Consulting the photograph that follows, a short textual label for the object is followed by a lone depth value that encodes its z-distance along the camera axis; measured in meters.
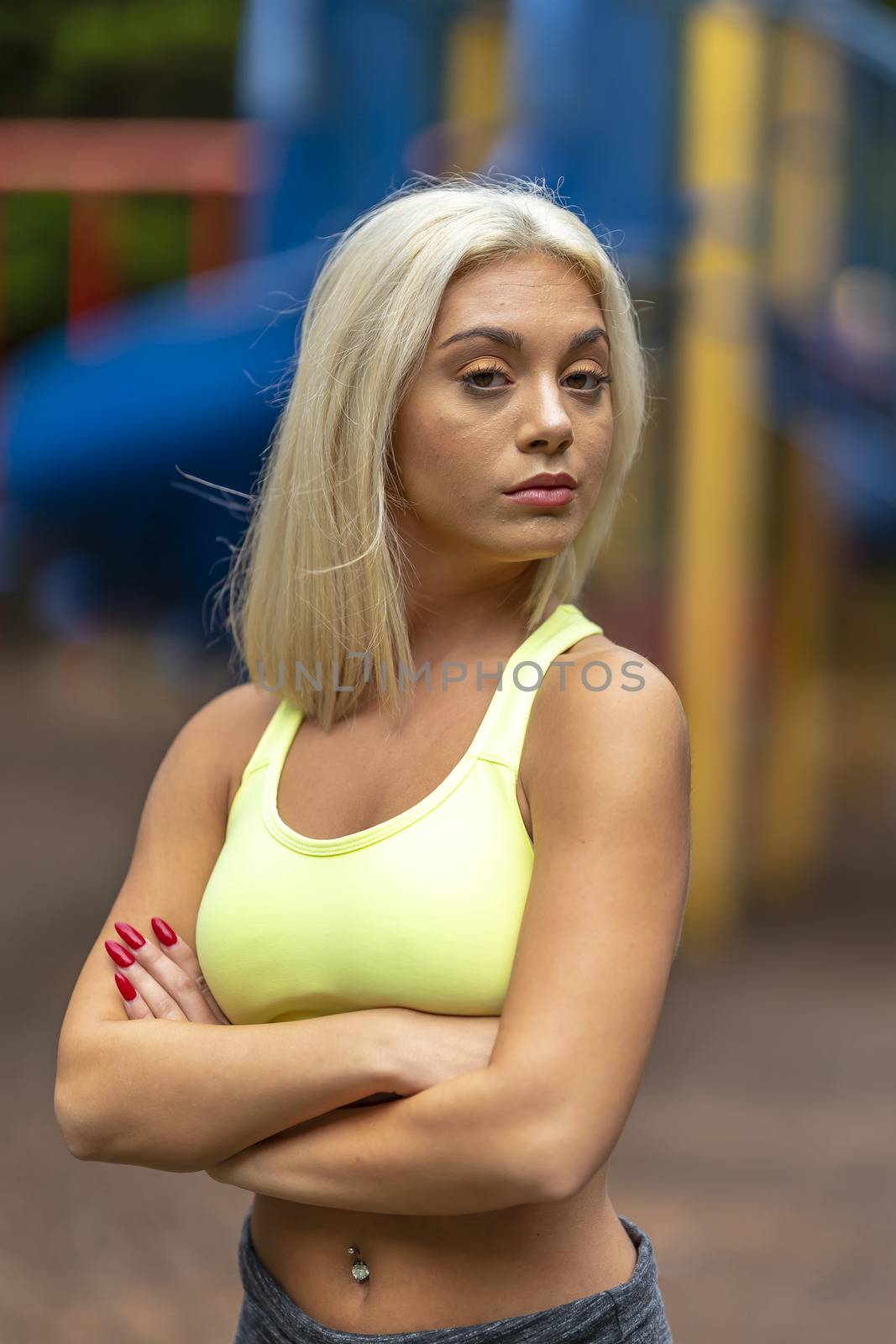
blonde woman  3.26
